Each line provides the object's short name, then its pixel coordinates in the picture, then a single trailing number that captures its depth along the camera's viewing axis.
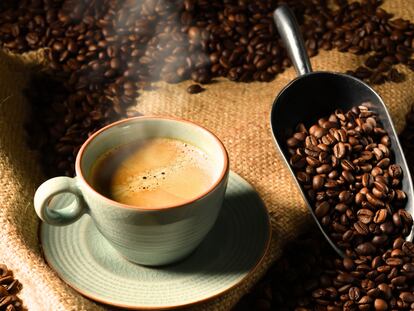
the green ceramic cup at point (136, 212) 0.54
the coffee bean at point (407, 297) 0.59
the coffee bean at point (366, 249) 0.62
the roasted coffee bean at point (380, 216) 0.63
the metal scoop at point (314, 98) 0.69
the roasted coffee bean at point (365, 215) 0.63
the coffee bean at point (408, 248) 0.61
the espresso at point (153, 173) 0.56
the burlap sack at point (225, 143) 0.58
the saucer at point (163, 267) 0.55
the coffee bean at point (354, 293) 0.60
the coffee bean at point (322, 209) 0.63
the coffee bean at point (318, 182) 0.64
